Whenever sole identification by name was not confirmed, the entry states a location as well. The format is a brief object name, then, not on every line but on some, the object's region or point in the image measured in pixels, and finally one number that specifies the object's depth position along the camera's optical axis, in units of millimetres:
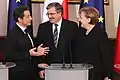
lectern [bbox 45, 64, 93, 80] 4199
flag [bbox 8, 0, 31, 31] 9375
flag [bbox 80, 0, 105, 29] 9531
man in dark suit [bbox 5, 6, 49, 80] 6238
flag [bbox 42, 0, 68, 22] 9203
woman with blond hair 6301
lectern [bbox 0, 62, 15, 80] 4079
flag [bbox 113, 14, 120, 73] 8750
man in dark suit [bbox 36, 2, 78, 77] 6828
